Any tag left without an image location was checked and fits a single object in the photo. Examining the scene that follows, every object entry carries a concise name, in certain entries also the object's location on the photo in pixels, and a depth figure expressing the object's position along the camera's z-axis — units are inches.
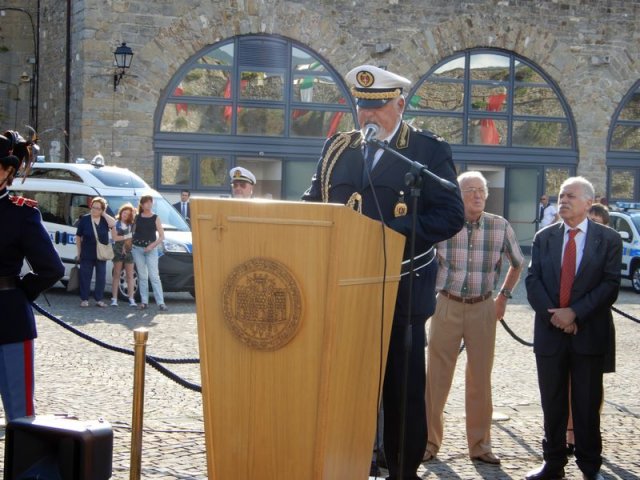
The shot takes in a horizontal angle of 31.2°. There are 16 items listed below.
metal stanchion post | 209.5
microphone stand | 182.6
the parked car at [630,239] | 831.1
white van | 682.8
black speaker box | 157.8
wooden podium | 166.9
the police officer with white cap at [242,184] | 428.5
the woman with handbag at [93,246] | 652.1
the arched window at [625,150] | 1192.8
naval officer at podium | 197.6
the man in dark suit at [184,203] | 965.9
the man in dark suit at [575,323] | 255.4
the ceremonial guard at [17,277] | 210.8
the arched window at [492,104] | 1131.9
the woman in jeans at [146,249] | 645.9
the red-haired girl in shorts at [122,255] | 658.8
